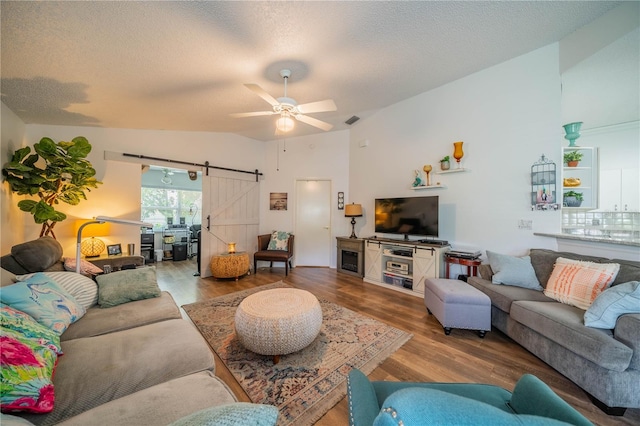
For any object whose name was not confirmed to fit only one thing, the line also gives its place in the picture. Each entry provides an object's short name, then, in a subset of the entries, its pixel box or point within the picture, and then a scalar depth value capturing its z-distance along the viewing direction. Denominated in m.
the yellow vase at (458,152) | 3.32
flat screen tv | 3.52
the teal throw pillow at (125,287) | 1.94
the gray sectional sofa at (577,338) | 1.43
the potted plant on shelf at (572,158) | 2.79
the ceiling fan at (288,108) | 2.34
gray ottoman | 2.27
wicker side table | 4.19
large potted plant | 2.61
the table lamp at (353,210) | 4.55
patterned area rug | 1.53
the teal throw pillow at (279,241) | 4.95
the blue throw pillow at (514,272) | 2.41
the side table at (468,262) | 3.02
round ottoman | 1.81
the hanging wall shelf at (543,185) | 2.65
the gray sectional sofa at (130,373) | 0.90
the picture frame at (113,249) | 3.51
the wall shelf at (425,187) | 3.56
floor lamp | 1.77
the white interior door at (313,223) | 5.29
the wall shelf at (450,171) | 3.34
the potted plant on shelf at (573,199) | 2.77
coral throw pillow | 1.92
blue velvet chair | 0.44
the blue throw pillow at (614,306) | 1.54
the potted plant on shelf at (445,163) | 3.47
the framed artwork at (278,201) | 5.45
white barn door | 4.55
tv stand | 3.32
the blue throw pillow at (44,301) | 1.29
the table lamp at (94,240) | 3.25
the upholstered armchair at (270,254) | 4.56
